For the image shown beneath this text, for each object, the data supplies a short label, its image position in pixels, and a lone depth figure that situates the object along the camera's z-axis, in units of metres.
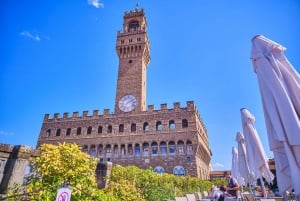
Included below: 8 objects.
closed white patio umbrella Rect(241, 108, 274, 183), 6.59
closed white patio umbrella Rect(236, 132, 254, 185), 9.27
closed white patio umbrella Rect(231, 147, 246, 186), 11.95
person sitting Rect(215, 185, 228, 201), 6.74
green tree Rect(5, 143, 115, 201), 3.94
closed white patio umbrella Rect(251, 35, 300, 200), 3.16
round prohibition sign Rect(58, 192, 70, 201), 2.88
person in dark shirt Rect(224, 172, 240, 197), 7.89
